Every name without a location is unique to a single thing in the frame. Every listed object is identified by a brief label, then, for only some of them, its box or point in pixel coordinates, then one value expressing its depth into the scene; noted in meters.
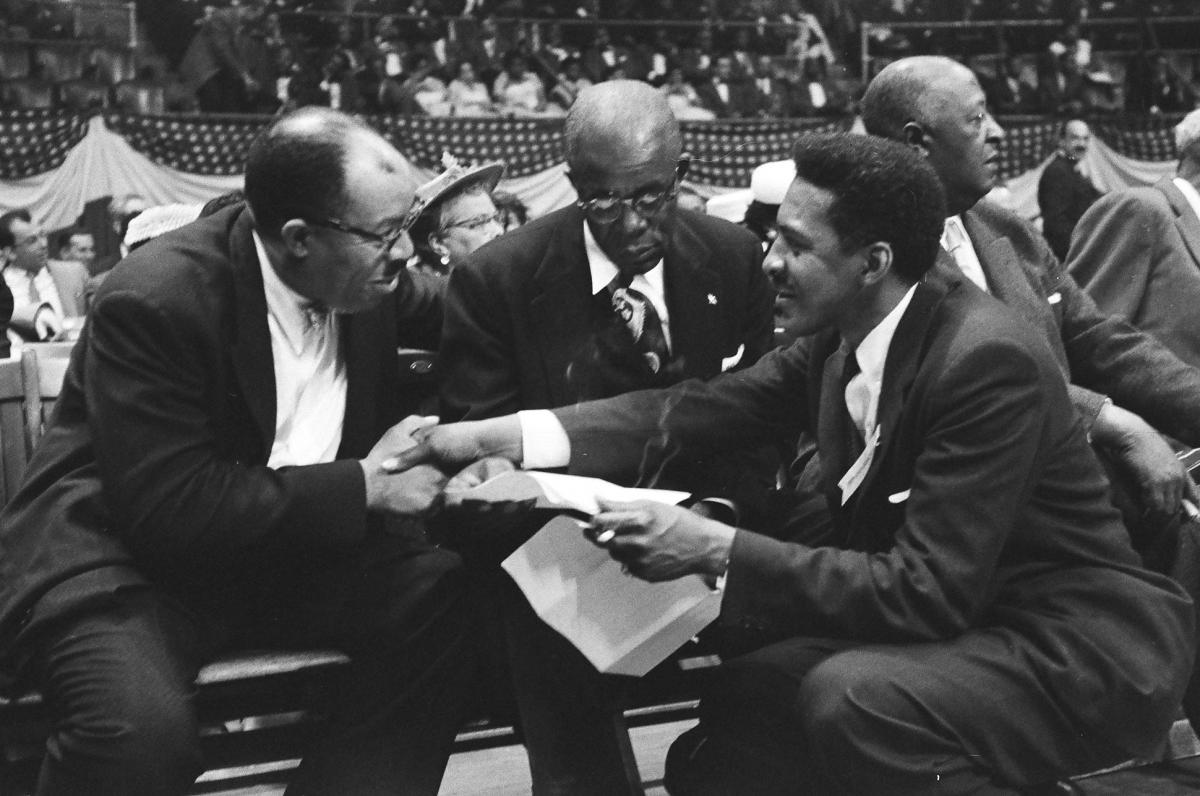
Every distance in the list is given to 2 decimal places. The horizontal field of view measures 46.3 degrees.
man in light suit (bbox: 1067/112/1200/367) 3.64
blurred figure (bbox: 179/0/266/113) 12.37
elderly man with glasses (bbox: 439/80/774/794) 2.91
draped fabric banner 10.65
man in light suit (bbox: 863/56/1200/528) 3.17
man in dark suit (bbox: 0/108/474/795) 2.35
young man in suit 2.20
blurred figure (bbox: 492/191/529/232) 8.10
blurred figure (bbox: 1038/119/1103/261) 11.35
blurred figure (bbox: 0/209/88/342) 9.47
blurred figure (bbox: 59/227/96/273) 10.70
